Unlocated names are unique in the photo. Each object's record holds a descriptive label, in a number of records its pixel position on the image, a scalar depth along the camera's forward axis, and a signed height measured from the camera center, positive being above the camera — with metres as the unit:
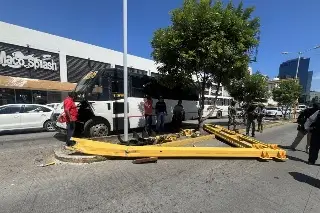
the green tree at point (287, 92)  16.44 +0.80
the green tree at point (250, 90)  12.49 +0.72
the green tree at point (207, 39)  5.56 +2.25
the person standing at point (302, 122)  5.13 -0.81
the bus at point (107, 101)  5.42 -0.29
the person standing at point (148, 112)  6.42 -0.72
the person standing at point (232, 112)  8.92 -0.91
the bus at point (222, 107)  15.22 -0.97
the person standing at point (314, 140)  4.14 -1.12
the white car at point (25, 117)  6.81 -1.18
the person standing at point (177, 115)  7.84 -0.99
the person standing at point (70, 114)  4.54 -0.64
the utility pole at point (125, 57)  4.65 +1.22
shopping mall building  13.18 +2.92
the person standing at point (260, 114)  7.26 -0.79
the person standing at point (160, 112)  6.67 -0.73
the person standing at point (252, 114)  6.73 -0.72
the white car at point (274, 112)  20.09 -1.78
